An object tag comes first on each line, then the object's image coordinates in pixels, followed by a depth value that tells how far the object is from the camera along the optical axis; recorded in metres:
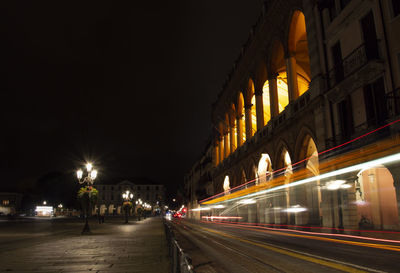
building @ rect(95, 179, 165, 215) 139.62
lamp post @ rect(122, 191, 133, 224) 42.20
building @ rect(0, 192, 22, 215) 106.94
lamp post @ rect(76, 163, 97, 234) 20.86
